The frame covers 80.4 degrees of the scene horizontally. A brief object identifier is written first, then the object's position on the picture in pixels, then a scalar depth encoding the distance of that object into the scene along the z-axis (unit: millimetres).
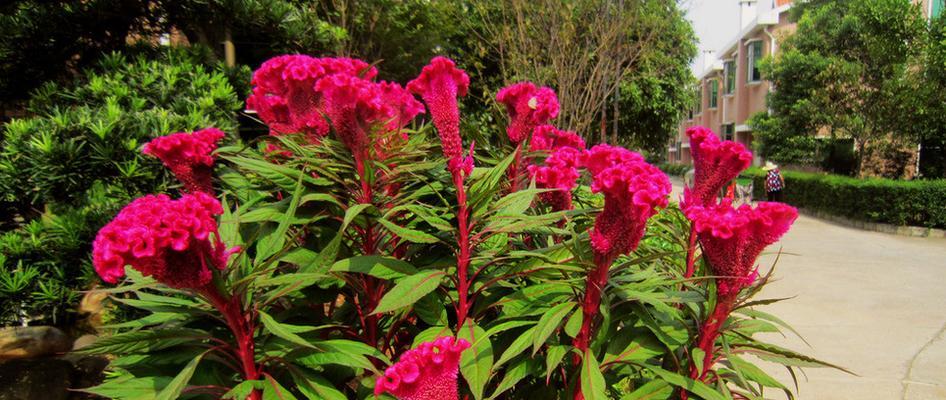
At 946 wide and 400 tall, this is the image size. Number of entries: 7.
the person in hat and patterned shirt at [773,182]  14758
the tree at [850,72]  13297
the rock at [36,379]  2961
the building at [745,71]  24750
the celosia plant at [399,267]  1062
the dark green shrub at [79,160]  2482
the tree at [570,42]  10094
